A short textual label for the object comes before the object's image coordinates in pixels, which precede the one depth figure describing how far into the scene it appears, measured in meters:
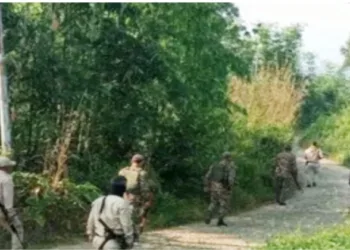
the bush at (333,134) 47.01
